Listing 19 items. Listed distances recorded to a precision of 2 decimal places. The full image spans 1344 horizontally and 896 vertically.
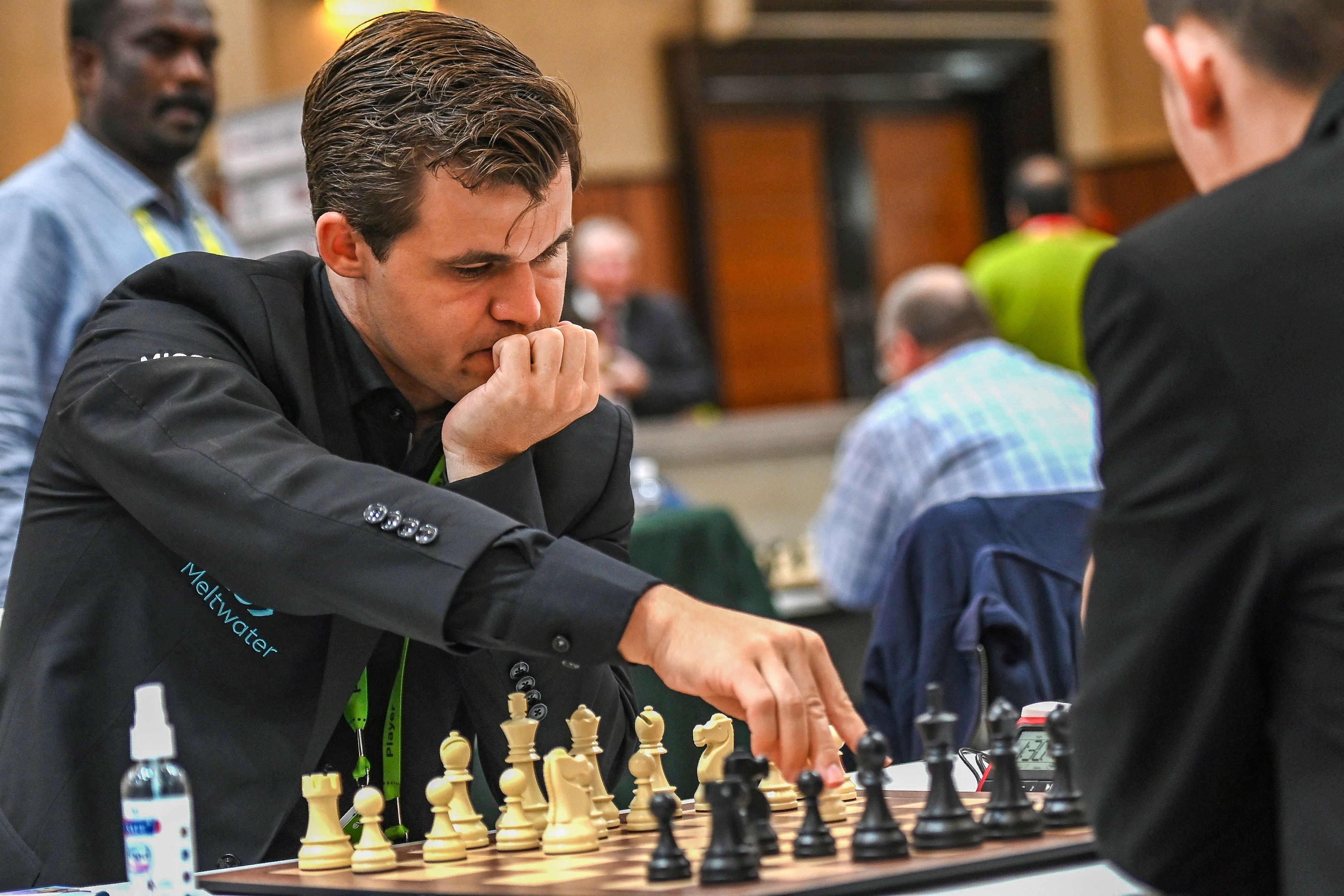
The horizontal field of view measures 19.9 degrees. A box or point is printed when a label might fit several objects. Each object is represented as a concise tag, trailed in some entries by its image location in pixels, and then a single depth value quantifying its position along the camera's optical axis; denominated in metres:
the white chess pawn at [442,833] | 1.84
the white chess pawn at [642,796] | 1.92
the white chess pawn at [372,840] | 1.83
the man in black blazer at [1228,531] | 1.63
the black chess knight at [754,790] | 1.78
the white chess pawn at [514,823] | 1.87
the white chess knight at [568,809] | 1.84
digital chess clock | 1.96
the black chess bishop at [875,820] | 1.73
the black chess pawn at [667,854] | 1.73
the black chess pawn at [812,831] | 1.75
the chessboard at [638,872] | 1.69
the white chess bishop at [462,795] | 1.89
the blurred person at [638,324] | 6.58
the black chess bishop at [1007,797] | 1.77
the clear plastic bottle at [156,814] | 1.77
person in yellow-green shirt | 6.02
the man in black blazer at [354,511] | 1.83
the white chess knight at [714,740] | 1.98
